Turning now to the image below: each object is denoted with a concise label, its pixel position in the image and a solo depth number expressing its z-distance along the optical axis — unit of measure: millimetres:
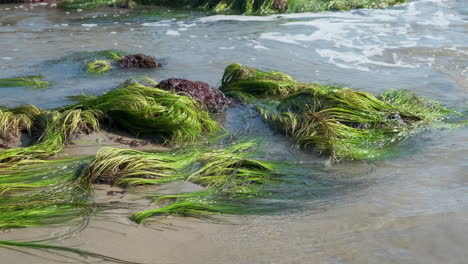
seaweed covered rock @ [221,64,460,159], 4250
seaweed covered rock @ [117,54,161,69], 6945
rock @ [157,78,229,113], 5242
